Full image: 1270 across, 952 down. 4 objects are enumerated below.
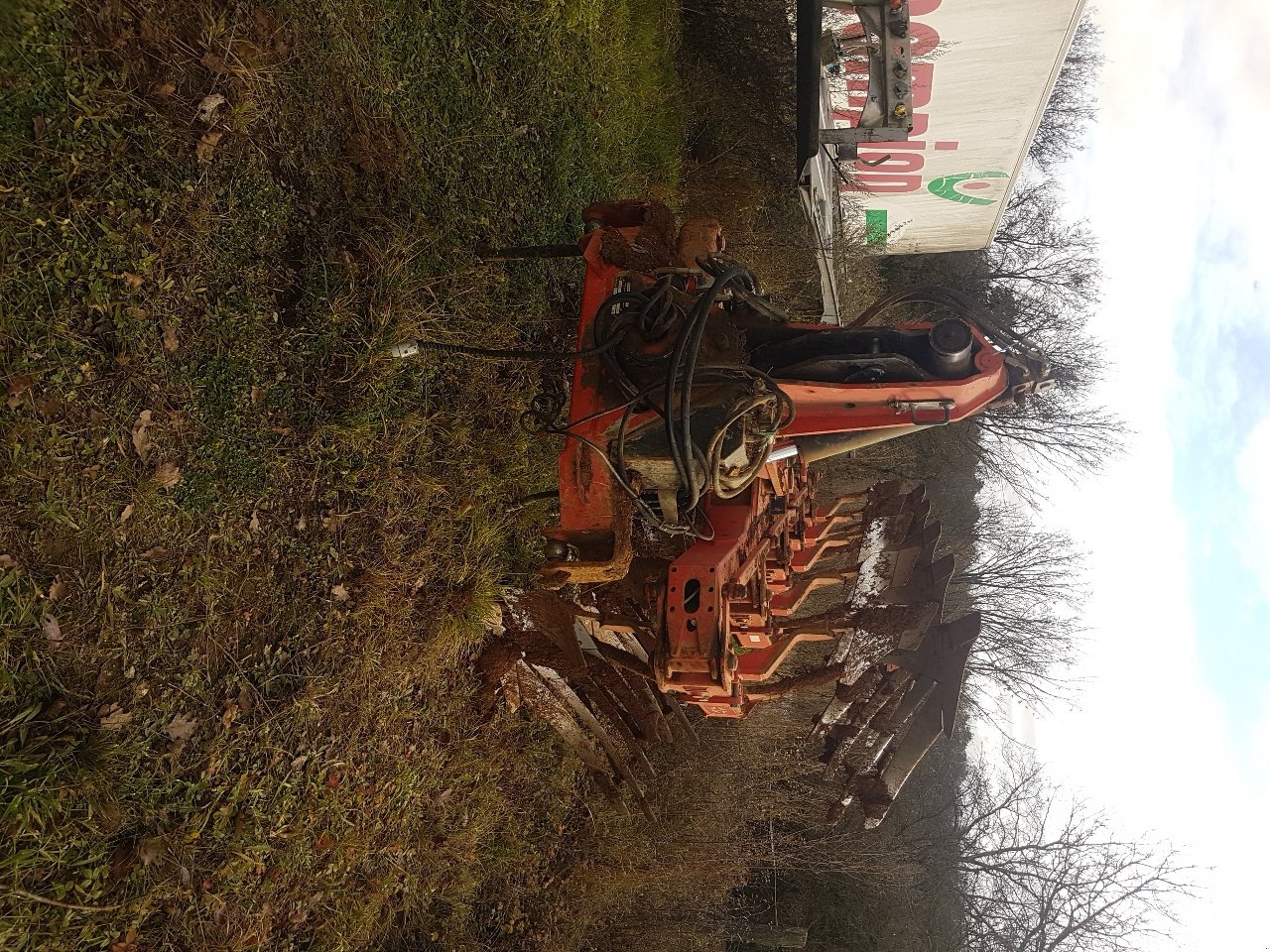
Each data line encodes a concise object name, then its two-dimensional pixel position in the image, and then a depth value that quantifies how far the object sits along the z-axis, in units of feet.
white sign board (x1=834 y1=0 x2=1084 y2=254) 24.36
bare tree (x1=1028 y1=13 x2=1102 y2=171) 44.88
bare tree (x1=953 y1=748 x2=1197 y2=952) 31.19
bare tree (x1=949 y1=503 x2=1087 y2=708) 37.76
